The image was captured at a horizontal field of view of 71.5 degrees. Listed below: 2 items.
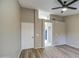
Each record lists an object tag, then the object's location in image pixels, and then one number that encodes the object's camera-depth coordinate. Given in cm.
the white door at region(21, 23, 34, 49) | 387
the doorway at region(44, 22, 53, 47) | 523
